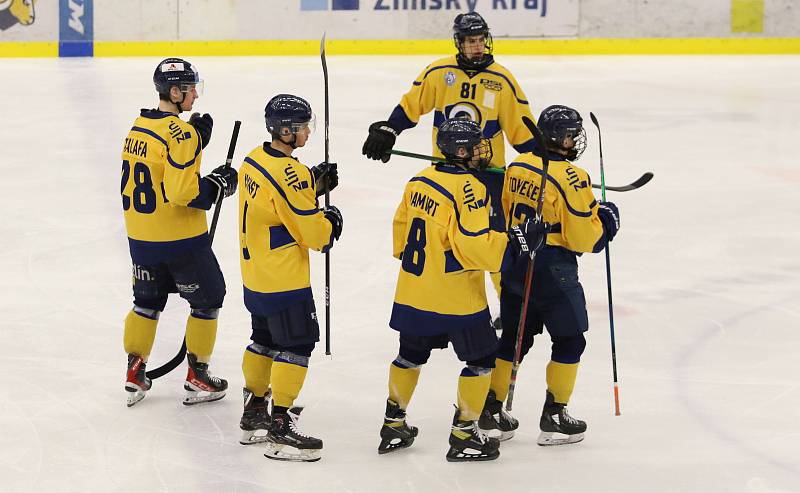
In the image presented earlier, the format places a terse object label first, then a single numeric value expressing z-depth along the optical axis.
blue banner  29.14
